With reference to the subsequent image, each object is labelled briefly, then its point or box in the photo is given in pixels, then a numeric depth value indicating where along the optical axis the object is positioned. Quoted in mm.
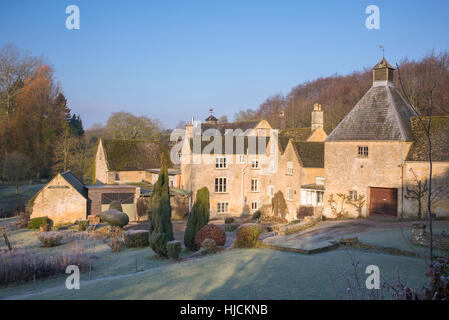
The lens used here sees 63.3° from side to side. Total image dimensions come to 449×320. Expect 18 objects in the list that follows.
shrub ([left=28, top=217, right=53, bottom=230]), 31391
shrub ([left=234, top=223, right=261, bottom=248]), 17828
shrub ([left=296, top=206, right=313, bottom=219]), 31958
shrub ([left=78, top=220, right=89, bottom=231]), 30281
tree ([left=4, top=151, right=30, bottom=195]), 45969
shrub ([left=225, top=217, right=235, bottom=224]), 32616
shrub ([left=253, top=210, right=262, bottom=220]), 36500
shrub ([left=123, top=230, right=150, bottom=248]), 22875
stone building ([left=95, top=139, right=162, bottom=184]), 45656
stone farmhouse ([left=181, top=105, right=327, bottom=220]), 37875
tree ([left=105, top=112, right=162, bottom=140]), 64438
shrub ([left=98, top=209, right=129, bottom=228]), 29281
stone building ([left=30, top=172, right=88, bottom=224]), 32781
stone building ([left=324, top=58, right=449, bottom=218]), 24891
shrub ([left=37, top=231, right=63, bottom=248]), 23455
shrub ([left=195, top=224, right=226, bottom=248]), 20325
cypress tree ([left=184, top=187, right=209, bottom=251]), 21453
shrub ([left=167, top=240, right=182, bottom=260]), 18266
